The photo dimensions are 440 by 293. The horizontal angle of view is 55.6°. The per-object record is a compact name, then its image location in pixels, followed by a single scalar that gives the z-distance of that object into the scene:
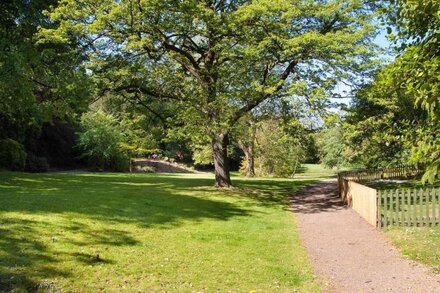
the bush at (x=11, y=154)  28.98
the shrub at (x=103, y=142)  43.16
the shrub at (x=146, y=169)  48.44
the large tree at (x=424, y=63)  3.50
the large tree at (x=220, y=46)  17.45
